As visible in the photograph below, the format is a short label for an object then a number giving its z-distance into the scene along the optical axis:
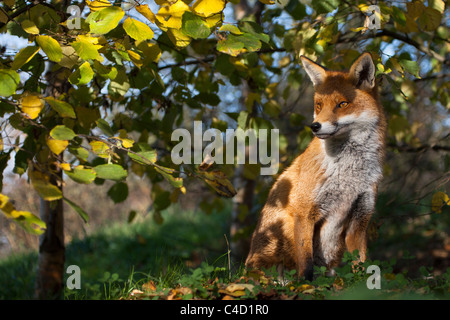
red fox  3.55
